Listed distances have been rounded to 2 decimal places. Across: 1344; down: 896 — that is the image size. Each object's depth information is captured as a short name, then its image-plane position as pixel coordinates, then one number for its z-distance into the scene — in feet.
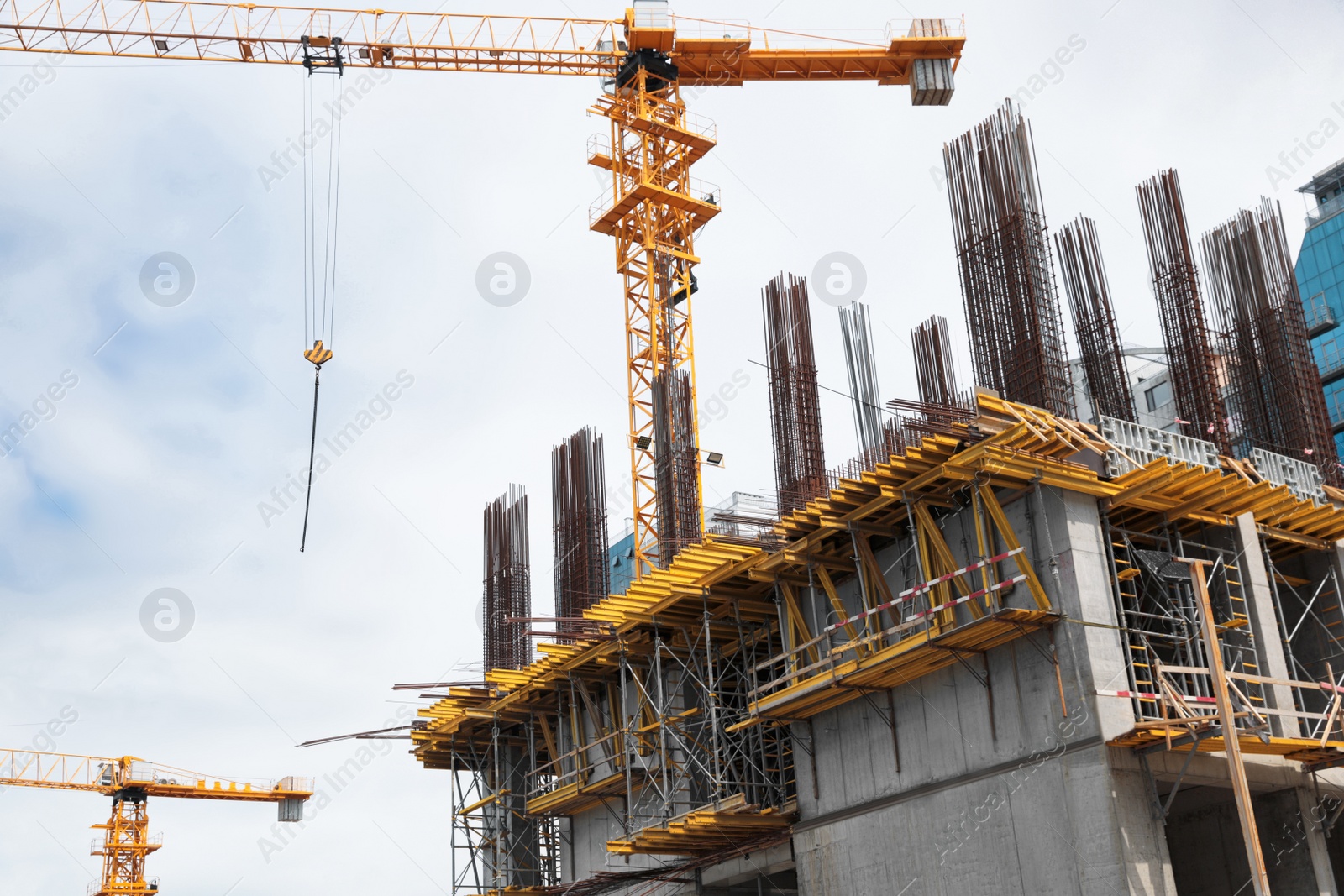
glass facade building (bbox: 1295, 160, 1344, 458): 270.26
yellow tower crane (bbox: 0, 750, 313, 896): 288.92
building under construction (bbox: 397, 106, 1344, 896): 83.61
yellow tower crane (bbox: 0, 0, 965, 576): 173.58
